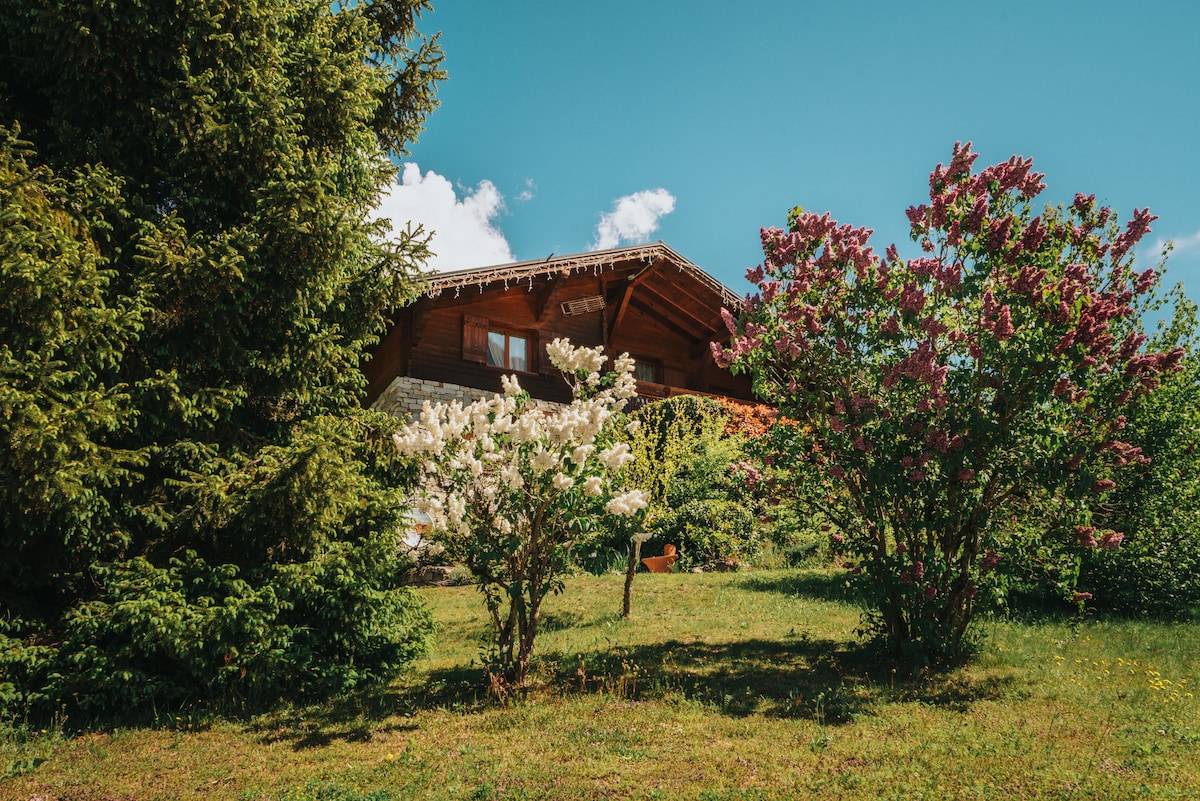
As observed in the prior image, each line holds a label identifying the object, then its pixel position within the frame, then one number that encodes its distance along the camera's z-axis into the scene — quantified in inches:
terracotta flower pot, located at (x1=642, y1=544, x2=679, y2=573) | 563.2
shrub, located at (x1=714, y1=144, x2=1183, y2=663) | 243.9
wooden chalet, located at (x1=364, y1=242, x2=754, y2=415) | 645.9
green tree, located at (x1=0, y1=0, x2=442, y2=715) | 226.2
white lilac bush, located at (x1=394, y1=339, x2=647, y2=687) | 234.2
